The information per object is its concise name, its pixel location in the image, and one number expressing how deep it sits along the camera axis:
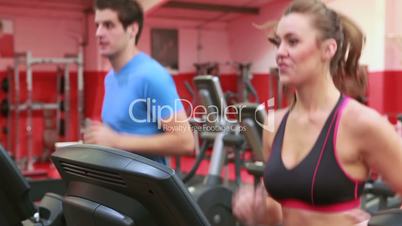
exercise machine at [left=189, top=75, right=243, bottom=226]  3.77
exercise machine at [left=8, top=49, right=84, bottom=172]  6.68
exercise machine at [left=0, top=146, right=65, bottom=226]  1.38
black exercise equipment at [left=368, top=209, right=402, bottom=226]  0.79
